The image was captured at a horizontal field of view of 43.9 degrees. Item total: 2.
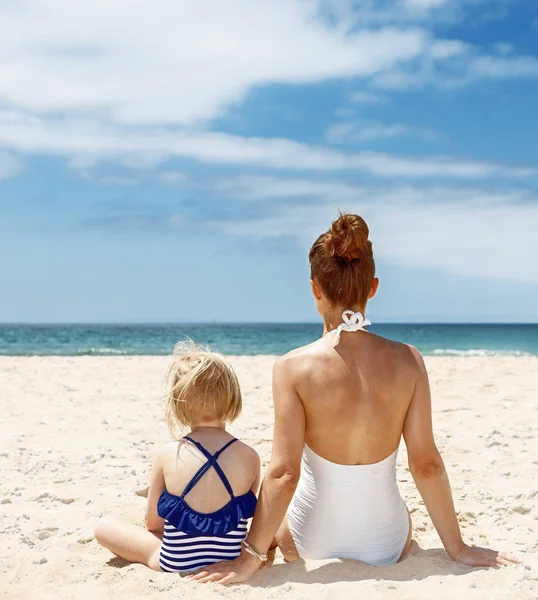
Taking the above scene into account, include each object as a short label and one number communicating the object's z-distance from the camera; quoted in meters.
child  3.04
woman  2.94
